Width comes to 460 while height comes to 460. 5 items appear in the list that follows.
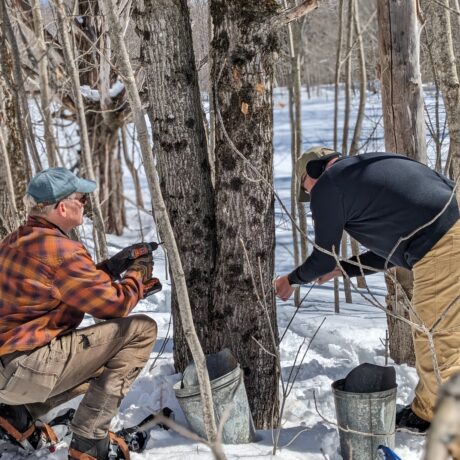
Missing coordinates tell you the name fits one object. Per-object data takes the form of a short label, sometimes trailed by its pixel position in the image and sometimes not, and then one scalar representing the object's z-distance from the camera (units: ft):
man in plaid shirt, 9.62
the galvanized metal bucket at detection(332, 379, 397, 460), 10.27
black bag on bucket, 10.78
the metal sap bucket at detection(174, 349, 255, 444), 10.36
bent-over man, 10.43
